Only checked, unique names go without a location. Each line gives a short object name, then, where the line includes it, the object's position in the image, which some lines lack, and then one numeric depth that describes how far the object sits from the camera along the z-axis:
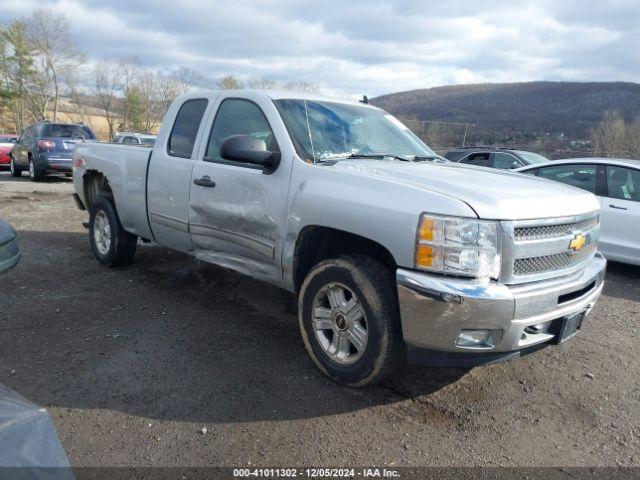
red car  19.41
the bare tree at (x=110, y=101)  50.97
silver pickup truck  2.70
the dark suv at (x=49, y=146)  14.29
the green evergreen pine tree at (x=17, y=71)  41.00
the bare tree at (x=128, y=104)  49.19
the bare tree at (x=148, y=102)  48.34
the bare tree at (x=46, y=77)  42.88
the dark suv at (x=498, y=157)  13.01
